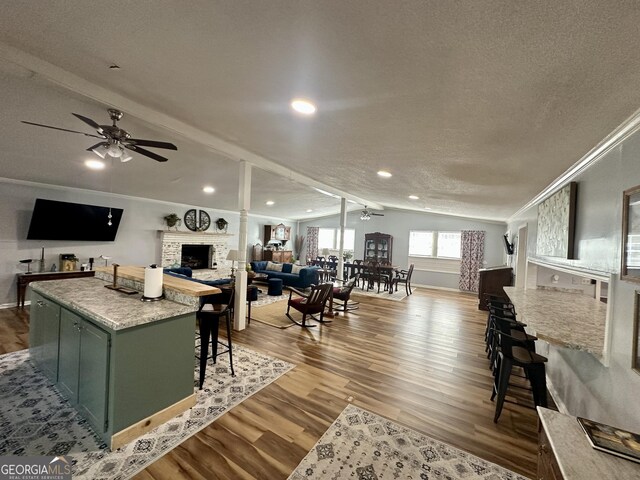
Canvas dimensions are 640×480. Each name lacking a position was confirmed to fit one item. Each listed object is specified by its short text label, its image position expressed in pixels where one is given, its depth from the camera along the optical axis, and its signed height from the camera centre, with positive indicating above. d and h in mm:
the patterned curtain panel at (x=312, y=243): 11750 -192
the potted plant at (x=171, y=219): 7234 +342
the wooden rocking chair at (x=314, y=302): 4562 -1142
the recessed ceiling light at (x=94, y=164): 4184 +1053
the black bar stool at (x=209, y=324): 2586 -972
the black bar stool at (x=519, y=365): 2230 -1032
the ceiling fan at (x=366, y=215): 8789 +899
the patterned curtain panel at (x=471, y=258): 8453 -351
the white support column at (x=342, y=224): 7426 +470
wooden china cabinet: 9984 -188
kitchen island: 1854 -1028
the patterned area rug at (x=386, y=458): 1747 -1557
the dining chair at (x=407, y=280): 7789 -1139
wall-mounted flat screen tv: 4895 +99
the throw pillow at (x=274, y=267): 8242 -959
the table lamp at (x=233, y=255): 4505 -364
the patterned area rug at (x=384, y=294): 7359 -1551
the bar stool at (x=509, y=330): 2538 -840
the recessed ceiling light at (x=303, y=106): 2042 +1082
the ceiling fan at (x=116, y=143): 2350 +834
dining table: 7906 -941
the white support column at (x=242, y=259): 4188 -390
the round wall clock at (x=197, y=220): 7928 +406
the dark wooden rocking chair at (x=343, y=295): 5430 -1155
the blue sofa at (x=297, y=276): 7574 -1140
